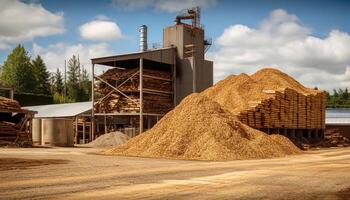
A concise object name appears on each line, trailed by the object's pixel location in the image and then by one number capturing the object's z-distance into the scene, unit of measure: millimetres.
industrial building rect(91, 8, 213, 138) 41250
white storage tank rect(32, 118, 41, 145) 38312
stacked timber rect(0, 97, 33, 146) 33031
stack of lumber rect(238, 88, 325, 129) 32938
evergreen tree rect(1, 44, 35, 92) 81125
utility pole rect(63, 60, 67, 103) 93512
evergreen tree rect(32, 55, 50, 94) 85812
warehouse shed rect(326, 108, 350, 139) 51438
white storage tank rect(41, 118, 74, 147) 36188
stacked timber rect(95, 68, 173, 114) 41344
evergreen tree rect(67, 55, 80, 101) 87250
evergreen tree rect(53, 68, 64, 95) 97750
